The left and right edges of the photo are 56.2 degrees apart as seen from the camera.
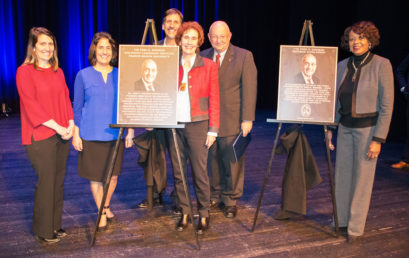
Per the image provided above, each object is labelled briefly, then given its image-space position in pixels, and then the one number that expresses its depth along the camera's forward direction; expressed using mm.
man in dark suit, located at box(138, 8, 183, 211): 3105
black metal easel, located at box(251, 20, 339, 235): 2645
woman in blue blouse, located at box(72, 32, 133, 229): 2590
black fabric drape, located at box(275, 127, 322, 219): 2869
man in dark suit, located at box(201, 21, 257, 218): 2971
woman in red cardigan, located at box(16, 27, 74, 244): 2371
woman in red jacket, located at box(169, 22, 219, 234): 2564
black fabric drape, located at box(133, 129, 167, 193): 2928
